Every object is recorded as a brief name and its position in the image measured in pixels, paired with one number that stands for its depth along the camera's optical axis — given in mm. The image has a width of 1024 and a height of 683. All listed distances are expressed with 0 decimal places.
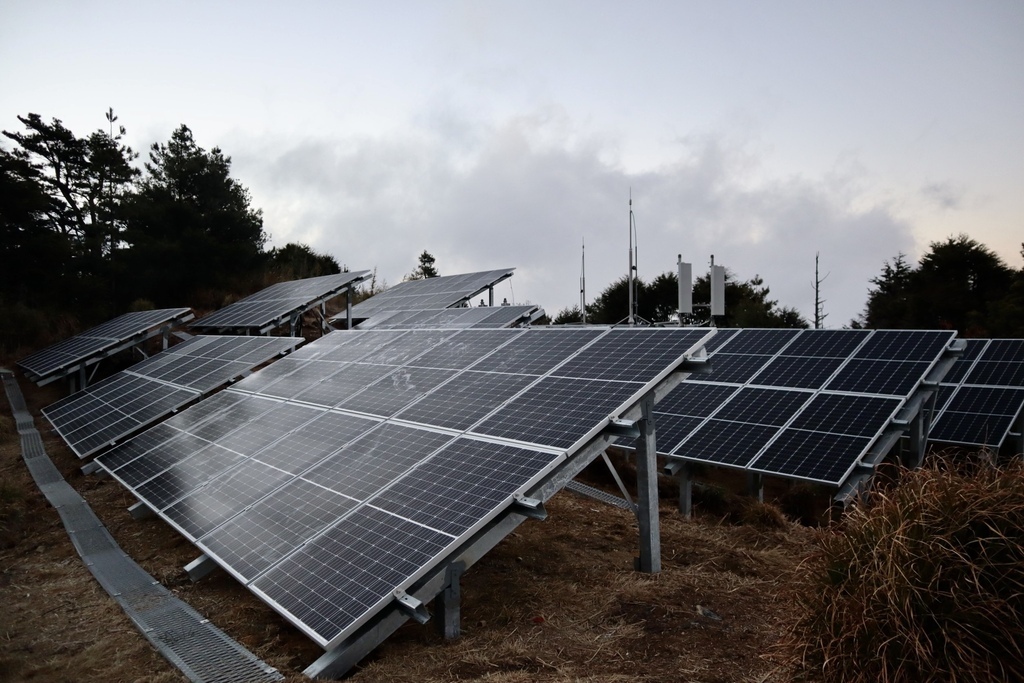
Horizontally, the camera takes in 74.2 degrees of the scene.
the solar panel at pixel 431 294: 26578
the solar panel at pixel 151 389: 15445
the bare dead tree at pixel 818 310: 53688
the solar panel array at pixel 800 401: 11906
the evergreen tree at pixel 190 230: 34062
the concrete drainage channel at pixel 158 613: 6258
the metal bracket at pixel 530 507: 6477
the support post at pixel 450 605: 6457
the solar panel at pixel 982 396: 15070
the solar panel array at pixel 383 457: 6543
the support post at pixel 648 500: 8070
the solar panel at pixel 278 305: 22766
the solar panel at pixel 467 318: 21375
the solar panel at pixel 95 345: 22188
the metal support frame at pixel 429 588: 5910
